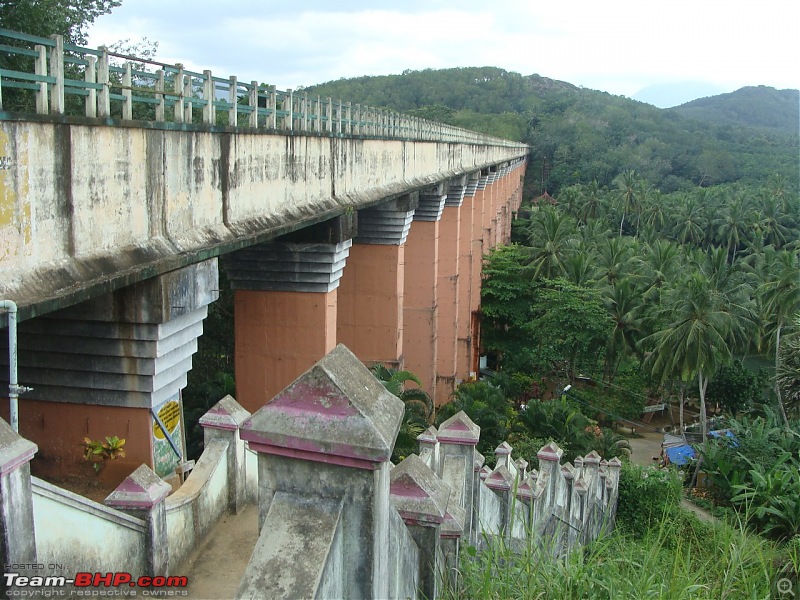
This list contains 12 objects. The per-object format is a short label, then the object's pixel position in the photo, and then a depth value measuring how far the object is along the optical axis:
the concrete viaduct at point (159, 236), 5.69
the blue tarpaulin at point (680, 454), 25.12
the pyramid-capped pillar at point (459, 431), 7.22
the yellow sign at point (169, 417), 7.90
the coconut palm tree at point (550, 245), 33.34
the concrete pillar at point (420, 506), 4.71
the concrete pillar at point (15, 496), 3.86
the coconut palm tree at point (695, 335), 24.61
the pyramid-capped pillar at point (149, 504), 5.40
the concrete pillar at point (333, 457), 3.31
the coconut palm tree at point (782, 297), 28.39
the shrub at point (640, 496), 18.09
